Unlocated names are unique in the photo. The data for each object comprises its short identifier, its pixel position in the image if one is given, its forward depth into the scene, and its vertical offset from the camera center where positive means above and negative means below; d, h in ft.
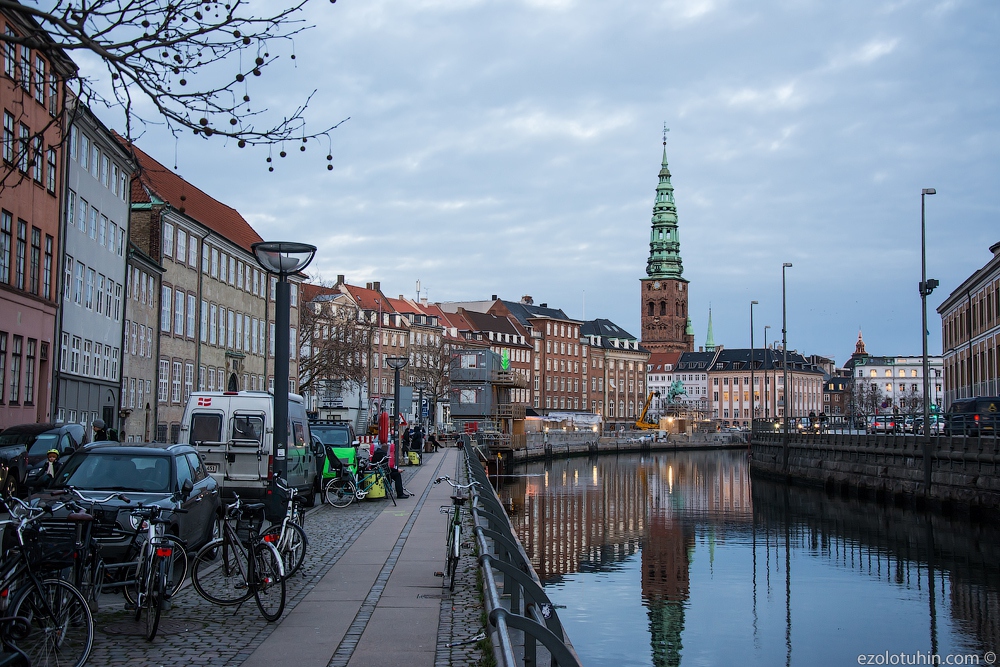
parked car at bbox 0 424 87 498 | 70.38 -3.03
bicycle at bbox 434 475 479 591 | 43.50 -5.40
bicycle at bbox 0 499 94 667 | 26.86 -5.22
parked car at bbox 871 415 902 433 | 182.47 -1.72
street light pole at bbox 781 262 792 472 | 213.05 +16.47
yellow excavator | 449.89 -6.13
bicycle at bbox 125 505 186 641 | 31.81 -4.99
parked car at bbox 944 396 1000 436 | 123.75 -0.06
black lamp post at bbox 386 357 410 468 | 135.59 +5.71
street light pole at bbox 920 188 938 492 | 135.13 +16.52
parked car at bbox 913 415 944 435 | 168.04 -1.61
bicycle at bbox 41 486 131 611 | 29.58 -4.22
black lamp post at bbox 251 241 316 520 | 47.91 +4.28
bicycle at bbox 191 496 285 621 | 35.55 -5.53
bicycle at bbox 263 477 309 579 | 40.68 -5.08
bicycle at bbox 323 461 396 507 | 83.92 -6.18
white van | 71.10 -2.05
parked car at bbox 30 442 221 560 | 41.88 -3.01
